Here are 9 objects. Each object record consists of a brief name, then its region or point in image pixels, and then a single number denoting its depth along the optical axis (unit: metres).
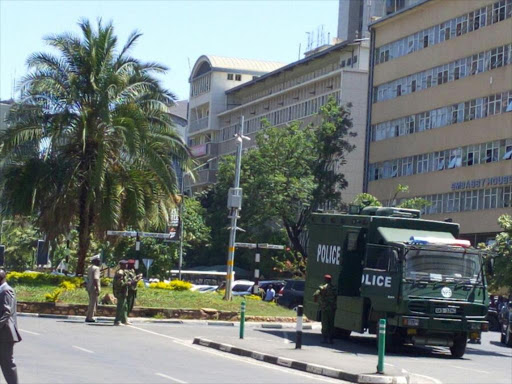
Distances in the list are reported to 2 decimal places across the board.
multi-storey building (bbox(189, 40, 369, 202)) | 82.75
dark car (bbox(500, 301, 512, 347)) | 34.91
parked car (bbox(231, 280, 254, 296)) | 59.66
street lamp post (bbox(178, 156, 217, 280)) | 41.06
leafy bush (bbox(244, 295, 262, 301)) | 39.94
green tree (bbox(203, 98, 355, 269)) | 70.56
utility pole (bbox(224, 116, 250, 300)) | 37.94
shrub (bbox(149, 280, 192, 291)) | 39.25
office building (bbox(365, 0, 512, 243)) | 62.56
